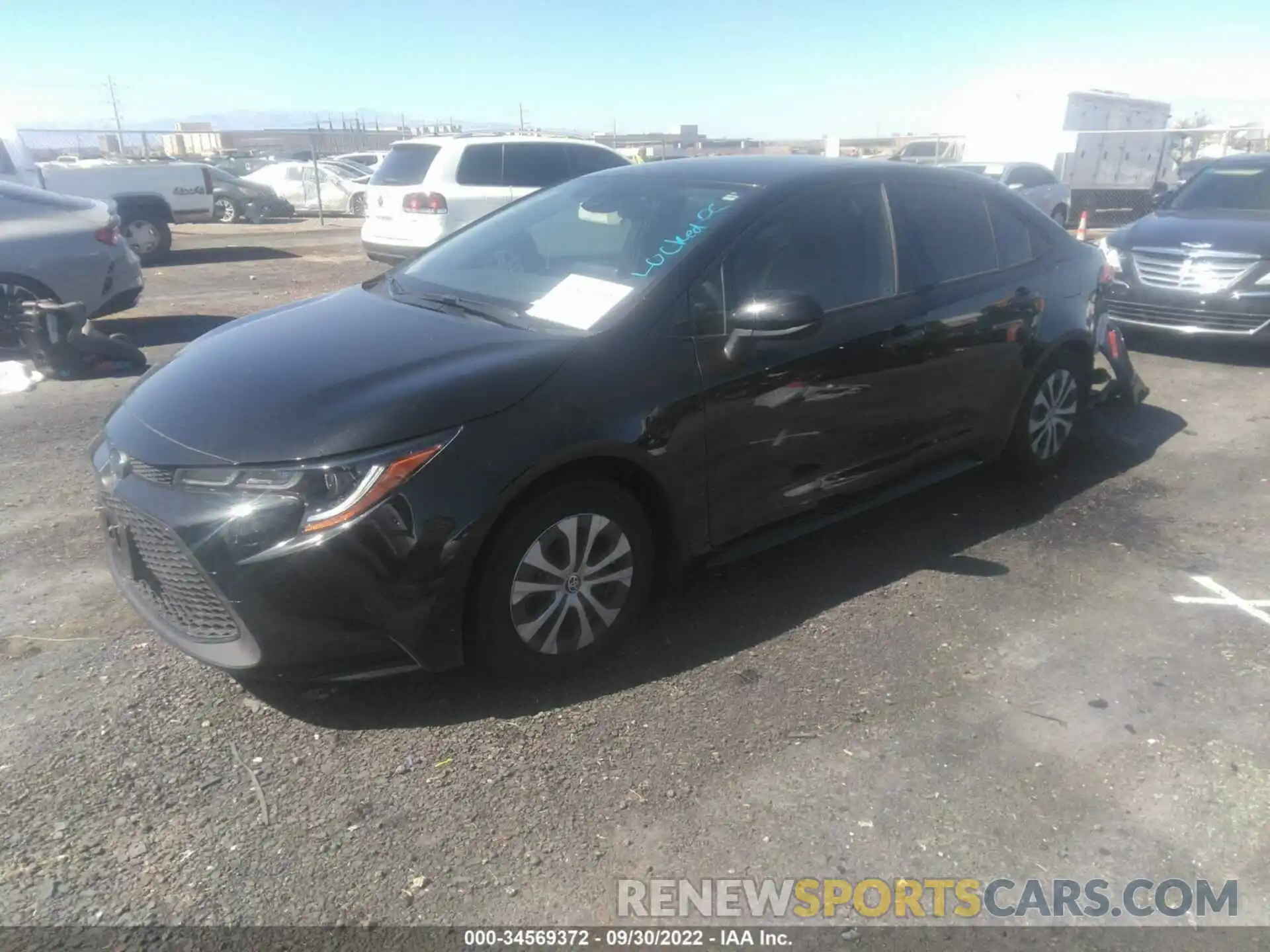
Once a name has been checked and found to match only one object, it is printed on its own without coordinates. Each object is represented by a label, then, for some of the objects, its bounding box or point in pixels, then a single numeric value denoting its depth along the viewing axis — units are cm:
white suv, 1116
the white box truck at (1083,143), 2192
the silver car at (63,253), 788
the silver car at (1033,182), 1767
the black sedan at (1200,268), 759
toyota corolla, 279
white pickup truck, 1328
